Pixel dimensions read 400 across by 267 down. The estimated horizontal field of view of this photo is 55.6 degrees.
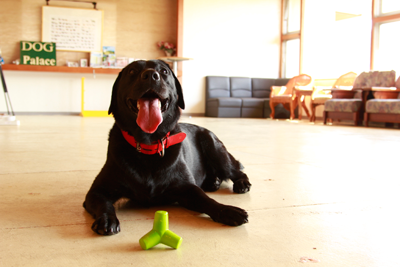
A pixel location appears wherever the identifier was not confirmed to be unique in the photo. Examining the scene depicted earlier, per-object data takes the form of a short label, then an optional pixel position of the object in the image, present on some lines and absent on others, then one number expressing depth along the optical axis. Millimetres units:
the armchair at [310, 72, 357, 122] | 8328
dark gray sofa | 10070
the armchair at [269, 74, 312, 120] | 9266
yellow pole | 8898
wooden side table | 8852
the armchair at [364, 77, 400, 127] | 6654
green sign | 9172
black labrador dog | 1343
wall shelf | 8844
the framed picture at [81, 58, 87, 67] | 9656
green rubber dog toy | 1012
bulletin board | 9438
